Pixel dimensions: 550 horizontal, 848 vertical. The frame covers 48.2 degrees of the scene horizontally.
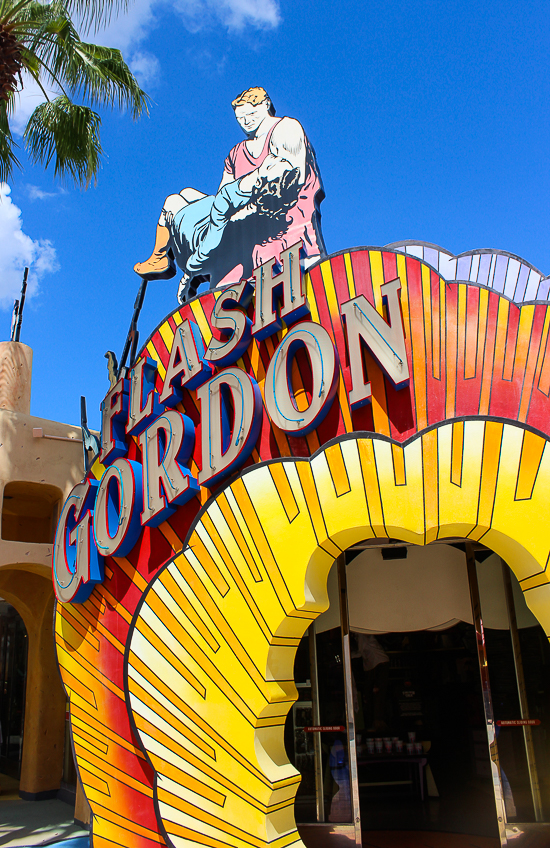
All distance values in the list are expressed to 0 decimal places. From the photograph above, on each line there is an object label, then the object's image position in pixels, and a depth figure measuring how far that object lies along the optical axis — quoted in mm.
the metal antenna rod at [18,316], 12895
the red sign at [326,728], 7527
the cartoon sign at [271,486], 5070
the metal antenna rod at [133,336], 8352
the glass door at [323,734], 7211
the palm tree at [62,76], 8328
